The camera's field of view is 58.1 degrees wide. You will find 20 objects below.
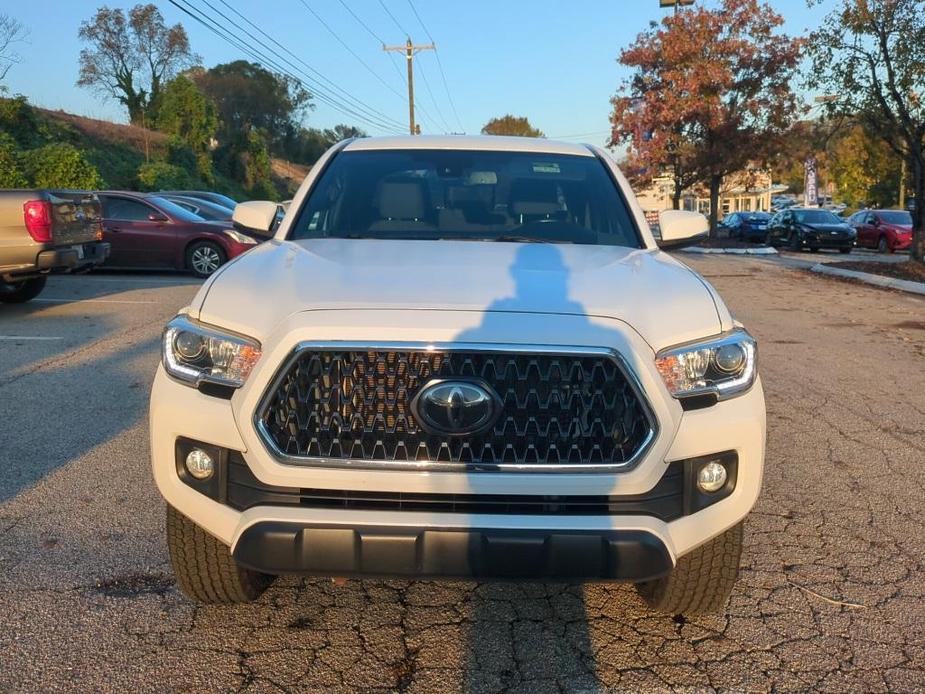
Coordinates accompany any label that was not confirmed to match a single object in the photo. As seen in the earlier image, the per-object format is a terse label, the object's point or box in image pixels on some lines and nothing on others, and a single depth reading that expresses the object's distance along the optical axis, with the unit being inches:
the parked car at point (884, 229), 1011.9
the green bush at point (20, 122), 1011.3
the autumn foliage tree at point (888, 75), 601.9
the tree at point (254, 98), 2516.0
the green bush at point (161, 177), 1237.1
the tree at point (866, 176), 1385.3
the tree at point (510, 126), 3083.2
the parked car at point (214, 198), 783.7
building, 1251.2
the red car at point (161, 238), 562.6
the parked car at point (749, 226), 1299.2
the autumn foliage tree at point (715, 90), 1105.4
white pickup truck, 97.7
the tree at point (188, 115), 1692.9
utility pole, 1724.9
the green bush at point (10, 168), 810.2
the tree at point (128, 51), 2064.5
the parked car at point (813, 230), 1037.2
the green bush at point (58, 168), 833.5
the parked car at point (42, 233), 358.9
